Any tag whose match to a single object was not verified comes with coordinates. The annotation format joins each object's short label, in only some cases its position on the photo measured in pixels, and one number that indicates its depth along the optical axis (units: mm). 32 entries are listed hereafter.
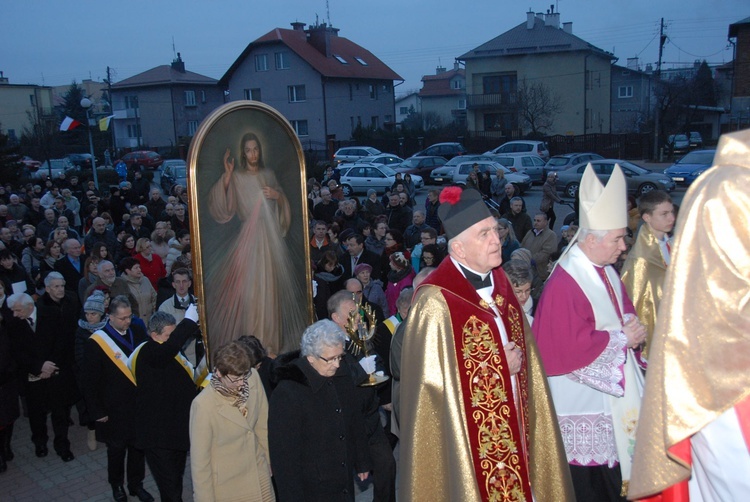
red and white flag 20594
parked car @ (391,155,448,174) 34688
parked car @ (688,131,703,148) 46750
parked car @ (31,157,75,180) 40188
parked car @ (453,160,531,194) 29266
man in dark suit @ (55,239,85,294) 10062
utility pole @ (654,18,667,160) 39844
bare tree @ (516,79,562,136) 48812
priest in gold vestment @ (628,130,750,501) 1836
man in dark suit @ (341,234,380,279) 10047
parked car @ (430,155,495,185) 32594
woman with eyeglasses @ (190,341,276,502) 4480
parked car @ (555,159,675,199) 26188
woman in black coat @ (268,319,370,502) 4262
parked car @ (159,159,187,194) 33644
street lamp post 17950
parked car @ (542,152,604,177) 30422
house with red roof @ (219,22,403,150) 51938
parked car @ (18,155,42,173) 41088
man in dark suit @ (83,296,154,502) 6031
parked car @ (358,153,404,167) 35806
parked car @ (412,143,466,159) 39219
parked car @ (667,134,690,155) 42134
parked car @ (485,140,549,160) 35797
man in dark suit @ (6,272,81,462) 7305
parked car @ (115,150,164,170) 47206
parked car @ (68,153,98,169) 44156
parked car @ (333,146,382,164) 41188
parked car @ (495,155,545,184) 31891
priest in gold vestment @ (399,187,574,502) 3789
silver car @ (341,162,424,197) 30656
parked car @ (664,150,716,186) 27172
